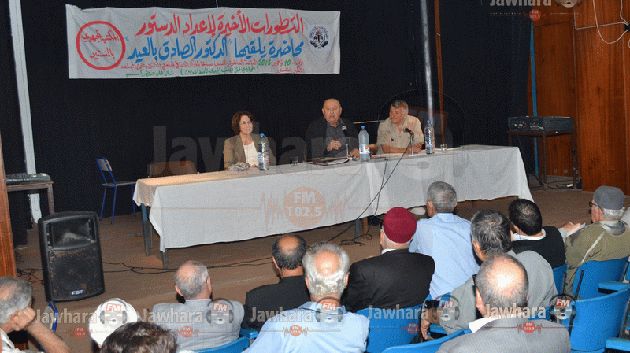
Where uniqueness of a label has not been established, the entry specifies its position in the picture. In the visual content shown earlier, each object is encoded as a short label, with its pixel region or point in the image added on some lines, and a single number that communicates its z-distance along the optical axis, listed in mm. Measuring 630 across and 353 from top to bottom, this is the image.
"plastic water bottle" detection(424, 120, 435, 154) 6145
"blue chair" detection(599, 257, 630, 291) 2736
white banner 7215
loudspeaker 4277
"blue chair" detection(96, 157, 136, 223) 7117
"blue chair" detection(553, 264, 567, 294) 2835
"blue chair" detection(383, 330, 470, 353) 1946
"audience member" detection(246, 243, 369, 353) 1986
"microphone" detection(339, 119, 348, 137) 6222
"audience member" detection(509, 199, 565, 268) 3008
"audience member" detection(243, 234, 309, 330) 2547
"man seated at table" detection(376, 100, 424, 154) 6359
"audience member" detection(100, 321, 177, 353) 1464
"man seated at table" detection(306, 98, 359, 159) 6172
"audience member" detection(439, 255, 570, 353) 1773
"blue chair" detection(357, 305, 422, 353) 2426
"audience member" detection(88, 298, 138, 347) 1927
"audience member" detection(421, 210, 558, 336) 2518
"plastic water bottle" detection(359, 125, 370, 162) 5793
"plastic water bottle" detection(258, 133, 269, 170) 5492
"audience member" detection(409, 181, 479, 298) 3168
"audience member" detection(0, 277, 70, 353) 2299
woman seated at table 5859
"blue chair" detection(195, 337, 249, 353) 2089
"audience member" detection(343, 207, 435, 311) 2691
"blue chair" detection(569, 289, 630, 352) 2398
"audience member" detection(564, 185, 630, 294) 3100
